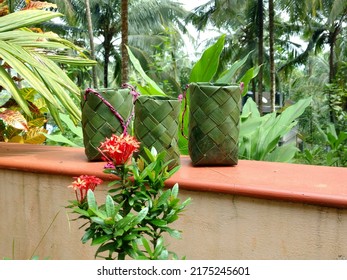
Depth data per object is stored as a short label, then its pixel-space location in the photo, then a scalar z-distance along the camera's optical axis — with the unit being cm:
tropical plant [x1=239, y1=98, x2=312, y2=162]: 192
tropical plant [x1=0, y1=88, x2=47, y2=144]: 218
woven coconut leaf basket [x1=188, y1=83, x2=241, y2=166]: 143
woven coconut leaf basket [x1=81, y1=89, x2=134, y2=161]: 152
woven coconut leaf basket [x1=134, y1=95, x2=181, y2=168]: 138
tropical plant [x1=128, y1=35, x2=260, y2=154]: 198
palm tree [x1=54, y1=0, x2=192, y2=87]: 1653
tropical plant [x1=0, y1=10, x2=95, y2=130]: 158
